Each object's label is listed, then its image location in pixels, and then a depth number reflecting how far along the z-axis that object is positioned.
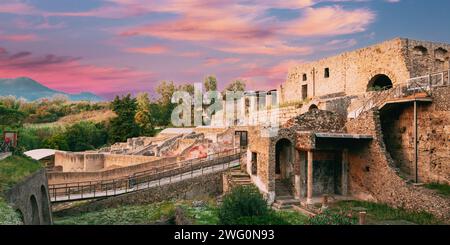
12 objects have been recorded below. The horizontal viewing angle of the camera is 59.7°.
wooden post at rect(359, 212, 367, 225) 13.28
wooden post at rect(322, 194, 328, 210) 17.83
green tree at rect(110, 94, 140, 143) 49.66
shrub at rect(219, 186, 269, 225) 14.33
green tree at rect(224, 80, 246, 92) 62.58
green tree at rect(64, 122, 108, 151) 50.03
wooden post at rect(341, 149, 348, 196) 20.52
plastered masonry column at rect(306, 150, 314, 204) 18.92
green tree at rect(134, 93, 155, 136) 52.03
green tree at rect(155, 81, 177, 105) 66.12
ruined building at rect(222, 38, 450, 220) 17.09
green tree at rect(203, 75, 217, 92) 63.34
